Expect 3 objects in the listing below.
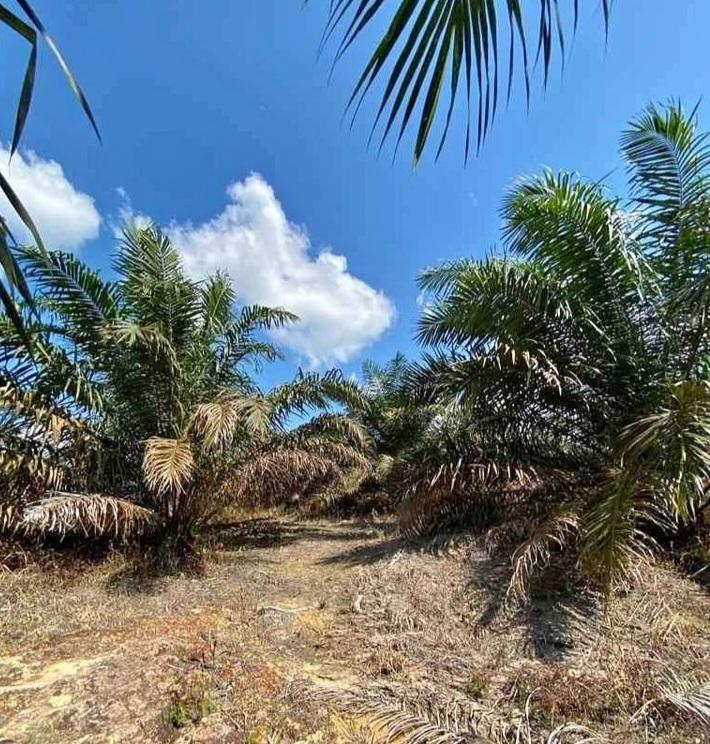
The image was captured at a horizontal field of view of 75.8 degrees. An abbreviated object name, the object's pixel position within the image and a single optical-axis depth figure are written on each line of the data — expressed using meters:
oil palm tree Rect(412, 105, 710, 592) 4.23
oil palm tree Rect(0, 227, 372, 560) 4.84
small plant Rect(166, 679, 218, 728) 2.48
